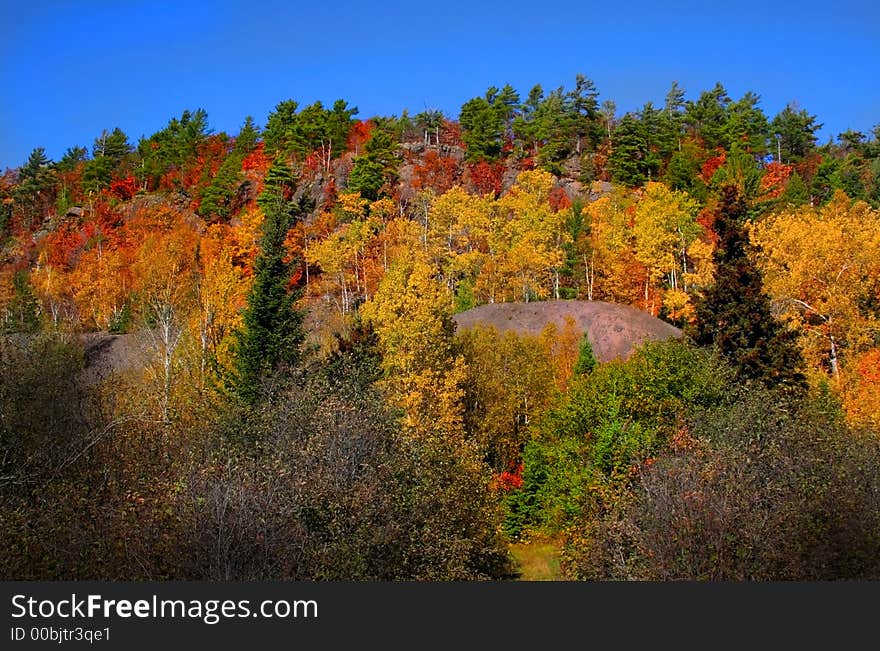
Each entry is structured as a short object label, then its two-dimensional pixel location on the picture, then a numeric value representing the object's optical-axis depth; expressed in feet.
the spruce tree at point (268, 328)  123.65
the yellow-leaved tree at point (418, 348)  134.62
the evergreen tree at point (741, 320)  114.52
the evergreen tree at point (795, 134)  352.90
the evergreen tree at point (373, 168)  299.17
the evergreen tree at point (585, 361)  158.61
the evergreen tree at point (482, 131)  341.41
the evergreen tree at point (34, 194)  369.71
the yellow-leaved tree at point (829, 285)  153.99
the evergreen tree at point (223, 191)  317.63
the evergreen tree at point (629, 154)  302.66
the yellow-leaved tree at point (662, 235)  225.97
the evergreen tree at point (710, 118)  336.49
